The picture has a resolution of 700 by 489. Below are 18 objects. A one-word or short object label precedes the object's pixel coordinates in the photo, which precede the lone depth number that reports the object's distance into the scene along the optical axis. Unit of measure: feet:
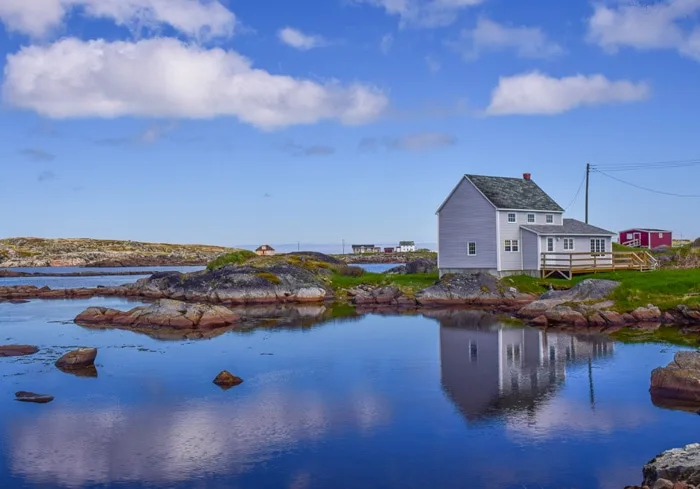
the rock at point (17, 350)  111.75
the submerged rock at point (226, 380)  86.26
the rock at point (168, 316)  143.95
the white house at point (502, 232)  185.57
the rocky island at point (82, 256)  544.62
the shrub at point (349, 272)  253.03
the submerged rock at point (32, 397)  77.97
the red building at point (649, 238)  290.56
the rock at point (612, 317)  136.67
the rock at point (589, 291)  149.48
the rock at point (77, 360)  100.07
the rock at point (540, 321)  140.56
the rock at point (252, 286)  200.85
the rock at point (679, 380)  75.31
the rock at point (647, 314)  137.39
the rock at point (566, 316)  137.28
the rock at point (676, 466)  45.14
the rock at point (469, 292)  175.83
